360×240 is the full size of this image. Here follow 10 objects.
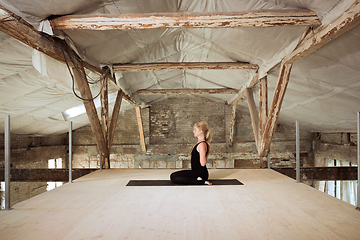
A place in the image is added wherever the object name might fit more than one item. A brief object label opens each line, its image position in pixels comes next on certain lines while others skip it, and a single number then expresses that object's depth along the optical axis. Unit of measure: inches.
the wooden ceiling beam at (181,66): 193.4
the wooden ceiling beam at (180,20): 112.7
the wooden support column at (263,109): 187.8
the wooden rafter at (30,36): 93.0
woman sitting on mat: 135.8
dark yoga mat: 139.0
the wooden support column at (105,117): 194.9
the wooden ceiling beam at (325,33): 88.8
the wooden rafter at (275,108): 152.7
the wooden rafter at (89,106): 149.2
